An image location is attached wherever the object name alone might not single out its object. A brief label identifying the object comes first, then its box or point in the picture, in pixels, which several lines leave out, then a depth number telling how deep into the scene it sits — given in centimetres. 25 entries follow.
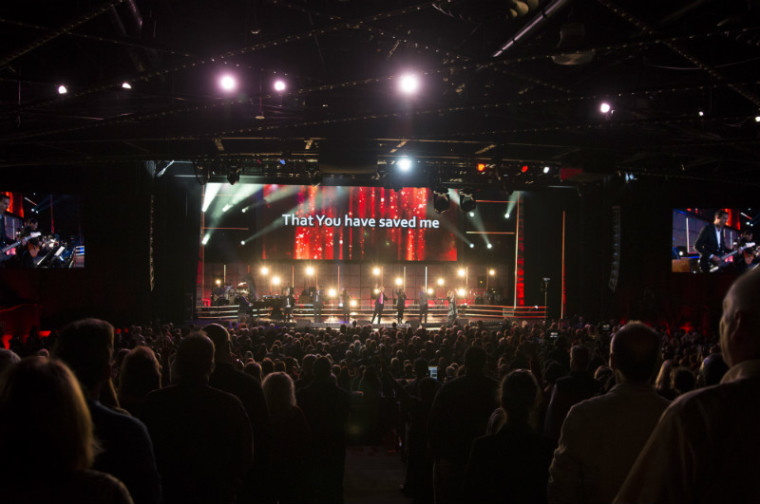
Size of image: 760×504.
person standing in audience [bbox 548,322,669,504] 215
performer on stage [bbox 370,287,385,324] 2055
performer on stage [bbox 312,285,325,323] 2192
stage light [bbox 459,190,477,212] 1560
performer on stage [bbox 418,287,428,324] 2117
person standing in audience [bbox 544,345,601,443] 370
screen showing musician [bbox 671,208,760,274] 1853
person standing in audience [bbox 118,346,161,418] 296
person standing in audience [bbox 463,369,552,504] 244
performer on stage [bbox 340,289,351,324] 2150
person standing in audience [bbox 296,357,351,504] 426
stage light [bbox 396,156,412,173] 1273
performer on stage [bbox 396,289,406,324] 2111
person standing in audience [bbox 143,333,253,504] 260
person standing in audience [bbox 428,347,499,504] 378
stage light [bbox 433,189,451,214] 1515
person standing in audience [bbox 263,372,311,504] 351
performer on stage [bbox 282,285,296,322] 2164
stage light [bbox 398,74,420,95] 795
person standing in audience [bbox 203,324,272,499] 335
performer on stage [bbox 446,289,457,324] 2212
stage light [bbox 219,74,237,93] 810
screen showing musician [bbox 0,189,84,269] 1595
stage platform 2081
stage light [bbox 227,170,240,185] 1332
